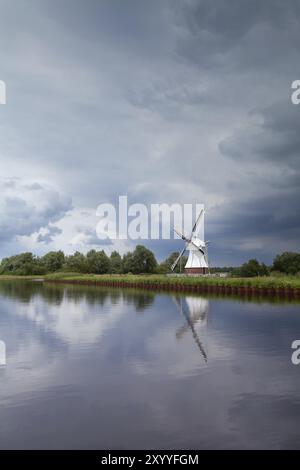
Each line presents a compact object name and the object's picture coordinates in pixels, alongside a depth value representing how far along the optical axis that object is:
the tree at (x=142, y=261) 116.31
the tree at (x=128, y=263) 116.94
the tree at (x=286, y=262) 83.81
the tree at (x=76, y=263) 123.86
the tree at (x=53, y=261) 145.38
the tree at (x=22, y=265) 143.62
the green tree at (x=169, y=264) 118.06
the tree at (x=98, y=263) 128.62
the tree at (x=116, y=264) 127.36
